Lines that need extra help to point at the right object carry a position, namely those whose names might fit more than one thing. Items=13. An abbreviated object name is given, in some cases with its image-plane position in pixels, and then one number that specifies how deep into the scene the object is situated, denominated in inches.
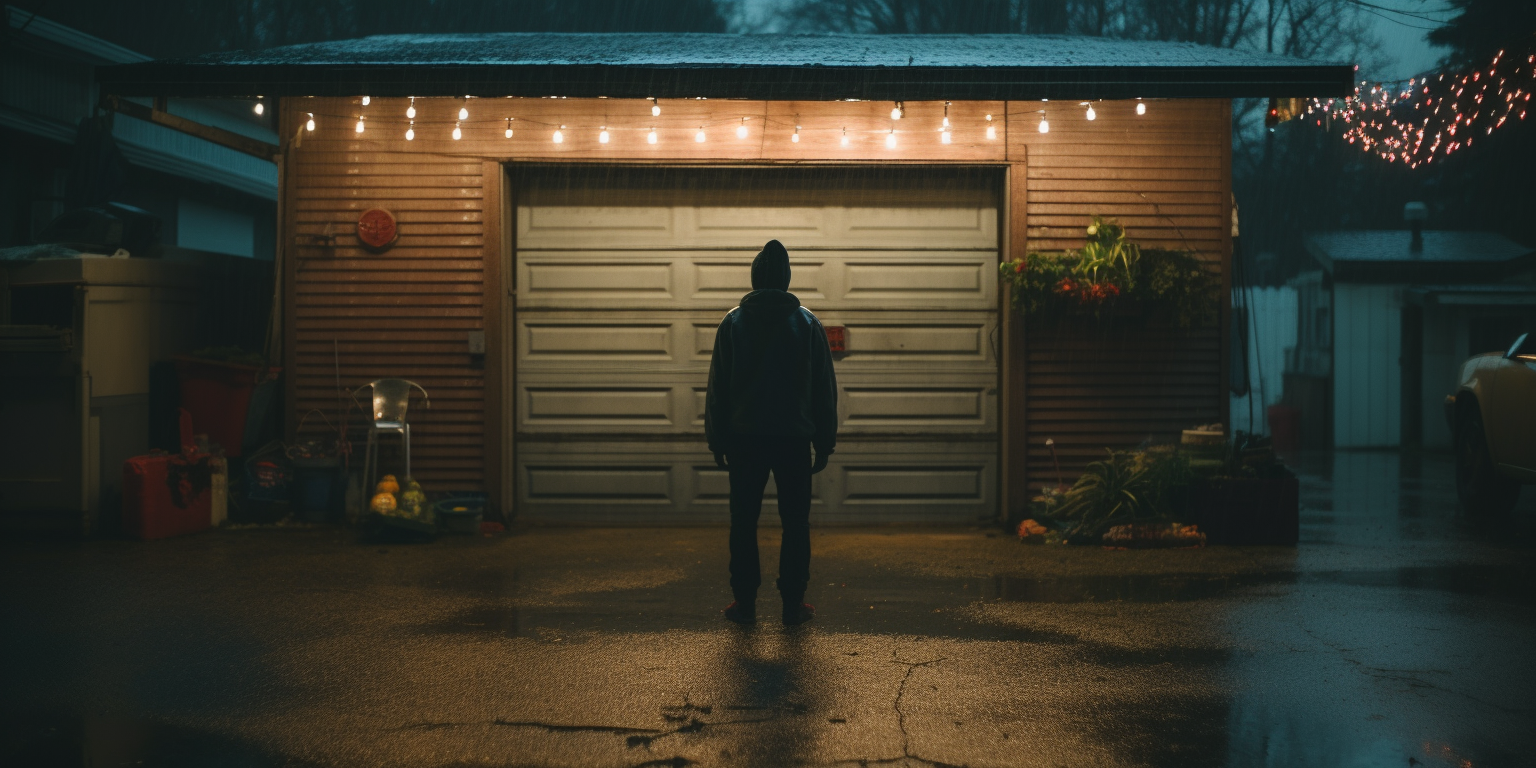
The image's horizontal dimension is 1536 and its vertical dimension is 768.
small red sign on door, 357.7
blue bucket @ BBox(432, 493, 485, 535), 333.4
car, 345.4
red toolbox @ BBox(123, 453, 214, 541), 315.9
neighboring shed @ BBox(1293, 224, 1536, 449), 673.0
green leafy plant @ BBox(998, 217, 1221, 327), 335.0
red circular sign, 349.4
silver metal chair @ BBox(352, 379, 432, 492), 342.6
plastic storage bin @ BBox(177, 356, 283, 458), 345.7
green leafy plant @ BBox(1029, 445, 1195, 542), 319.3
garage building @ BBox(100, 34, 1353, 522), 350.3
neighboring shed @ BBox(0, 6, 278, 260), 524.7
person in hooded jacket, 223.6
